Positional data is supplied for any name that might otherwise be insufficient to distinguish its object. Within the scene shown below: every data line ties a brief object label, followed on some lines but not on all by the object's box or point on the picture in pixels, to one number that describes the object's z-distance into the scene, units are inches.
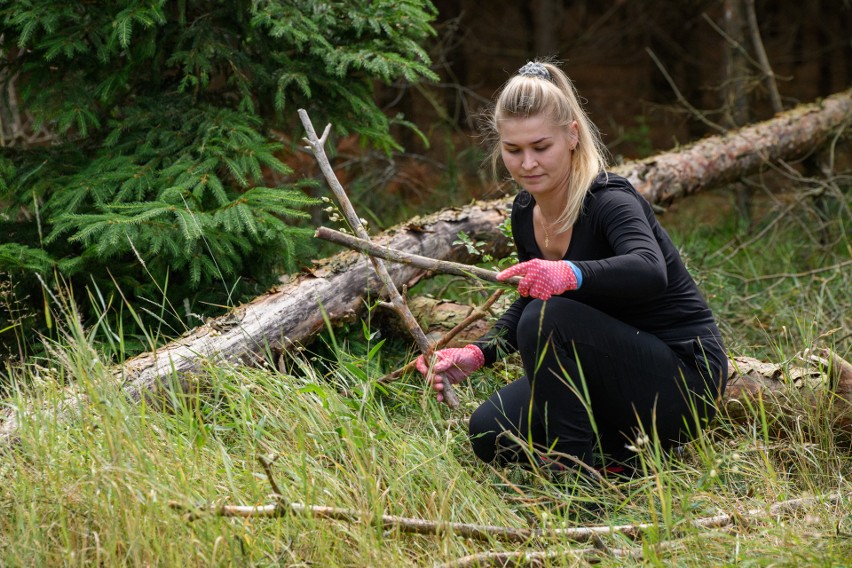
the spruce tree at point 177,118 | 266.7
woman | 194.7
